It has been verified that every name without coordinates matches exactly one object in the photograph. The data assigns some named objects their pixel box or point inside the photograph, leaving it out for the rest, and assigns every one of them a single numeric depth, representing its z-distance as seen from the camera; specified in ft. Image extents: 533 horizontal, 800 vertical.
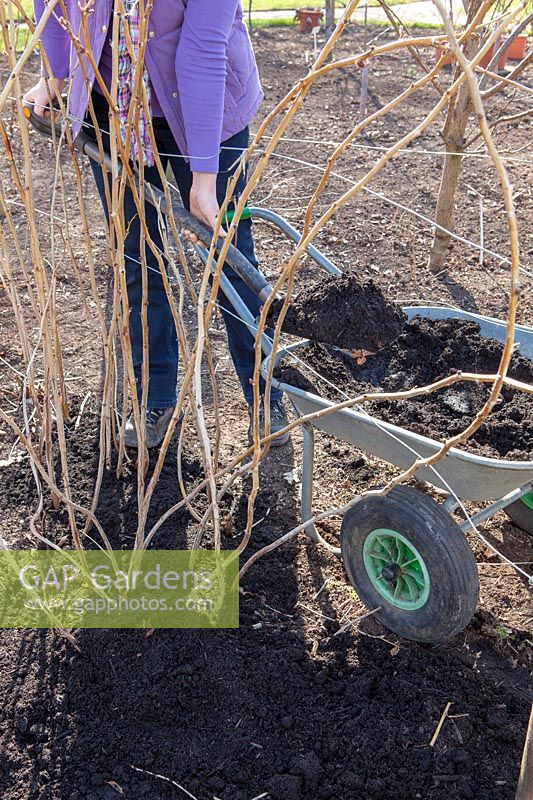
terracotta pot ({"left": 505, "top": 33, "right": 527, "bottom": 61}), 23.43
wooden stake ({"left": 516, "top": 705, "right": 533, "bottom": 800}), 4.23
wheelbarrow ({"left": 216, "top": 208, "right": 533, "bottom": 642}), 5.98
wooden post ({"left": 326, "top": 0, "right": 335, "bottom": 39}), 22.25
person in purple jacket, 6.64
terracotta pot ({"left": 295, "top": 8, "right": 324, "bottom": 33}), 27.22
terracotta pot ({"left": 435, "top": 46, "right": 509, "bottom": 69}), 20.50
